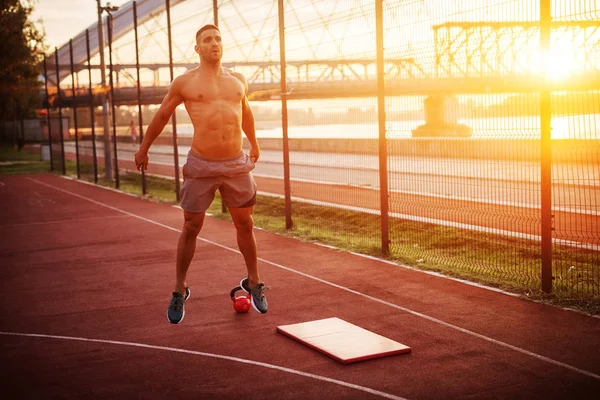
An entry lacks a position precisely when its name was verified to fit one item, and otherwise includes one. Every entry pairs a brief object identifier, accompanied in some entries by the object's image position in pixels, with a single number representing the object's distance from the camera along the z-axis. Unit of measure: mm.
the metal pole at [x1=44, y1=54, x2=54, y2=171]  34156
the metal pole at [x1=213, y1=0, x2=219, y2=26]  15695
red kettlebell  7203
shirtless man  6562
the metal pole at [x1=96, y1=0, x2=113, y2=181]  26766
